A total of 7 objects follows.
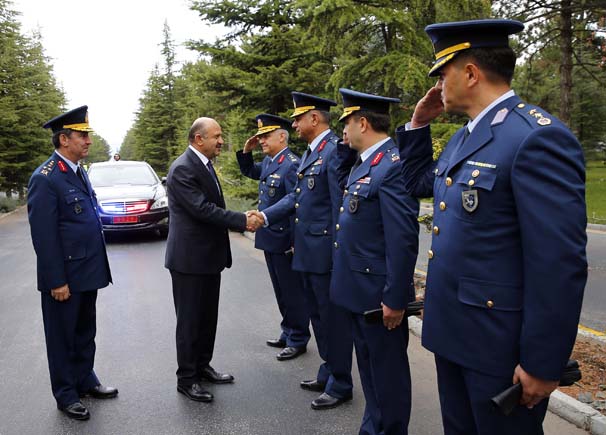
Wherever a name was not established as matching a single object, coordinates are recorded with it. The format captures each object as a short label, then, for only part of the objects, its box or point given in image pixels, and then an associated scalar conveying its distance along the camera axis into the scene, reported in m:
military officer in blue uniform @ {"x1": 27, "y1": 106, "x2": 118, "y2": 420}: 3.71
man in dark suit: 4.02
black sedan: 11.56
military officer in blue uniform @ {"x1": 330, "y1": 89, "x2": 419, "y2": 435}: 2.91
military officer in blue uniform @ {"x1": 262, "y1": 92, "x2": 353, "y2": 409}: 3.97
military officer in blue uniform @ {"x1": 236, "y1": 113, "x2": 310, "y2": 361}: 5.12
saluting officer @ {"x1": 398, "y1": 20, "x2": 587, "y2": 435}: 1.74
